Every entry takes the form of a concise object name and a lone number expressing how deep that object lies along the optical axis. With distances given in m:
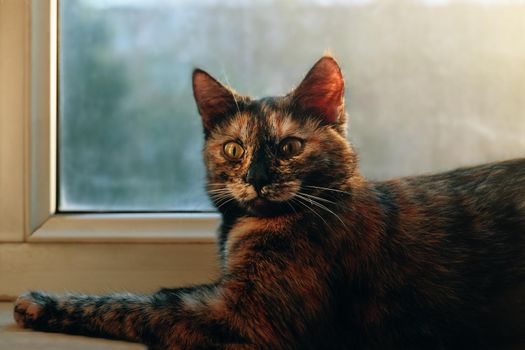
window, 0.80
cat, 0.66
